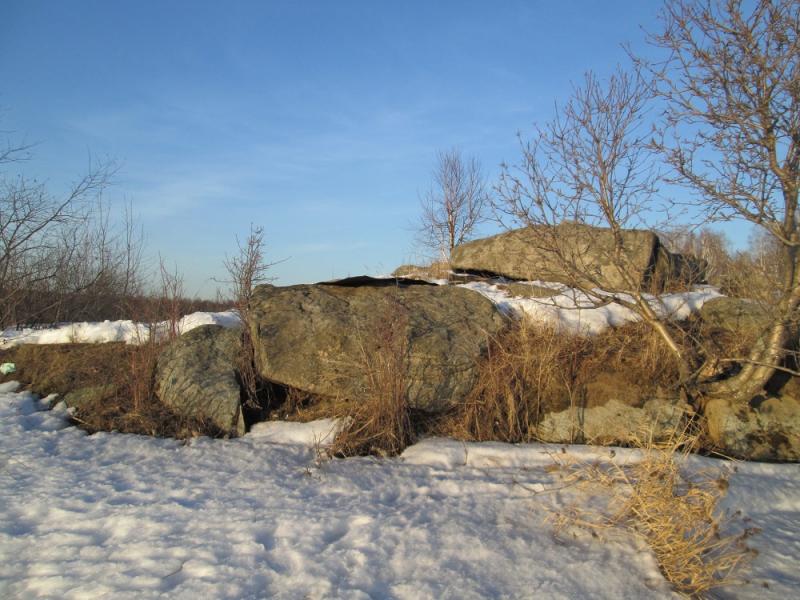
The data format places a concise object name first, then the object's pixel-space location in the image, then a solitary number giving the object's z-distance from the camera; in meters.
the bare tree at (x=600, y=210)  4.95
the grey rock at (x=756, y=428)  4.69
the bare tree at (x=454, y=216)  19.77
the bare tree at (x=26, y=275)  8.34
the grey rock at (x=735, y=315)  5.62
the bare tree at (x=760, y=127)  4.32
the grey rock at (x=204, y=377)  5.16
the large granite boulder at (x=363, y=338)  5.02
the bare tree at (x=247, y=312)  5.37
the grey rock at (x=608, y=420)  4.87
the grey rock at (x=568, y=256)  5.30
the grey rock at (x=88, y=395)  5.51
